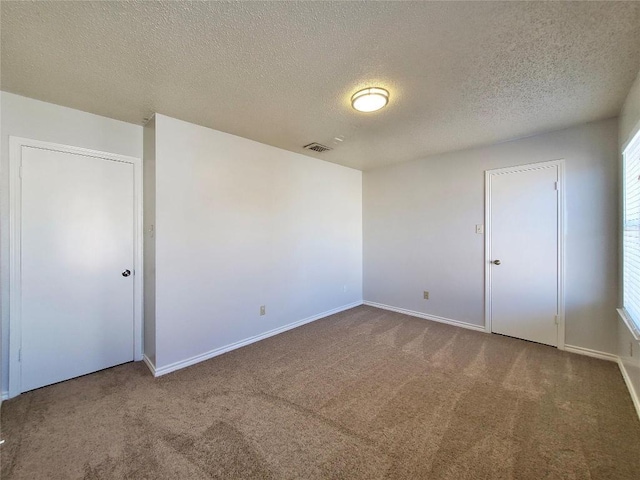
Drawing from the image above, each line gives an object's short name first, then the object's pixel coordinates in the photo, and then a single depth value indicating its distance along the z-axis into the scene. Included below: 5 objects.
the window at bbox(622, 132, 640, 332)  2.18
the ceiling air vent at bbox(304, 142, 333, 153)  3.51
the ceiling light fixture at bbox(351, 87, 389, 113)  2.17
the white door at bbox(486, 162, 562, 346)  3.15
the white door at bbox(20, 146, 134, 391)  2.34
